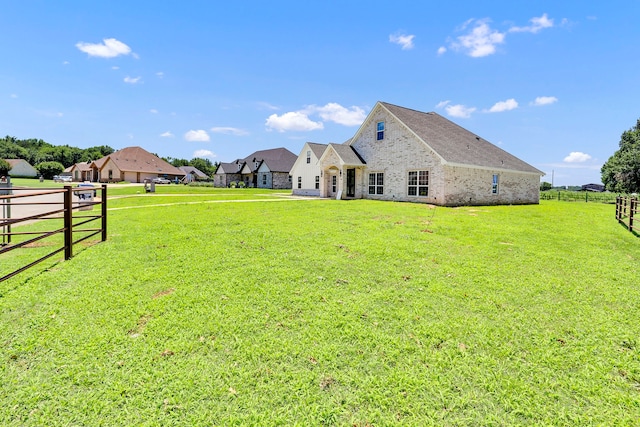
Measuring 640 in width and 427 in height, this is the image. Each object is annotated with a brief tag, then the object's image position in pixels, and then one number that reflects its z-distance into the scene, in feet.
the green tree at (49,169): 228.22
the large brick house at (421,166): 70.64
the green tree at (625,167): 115.34
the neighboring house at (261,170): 169.99
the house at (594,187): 307.17
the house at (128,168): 201.46
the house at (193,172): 287.20
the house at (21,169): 264.78
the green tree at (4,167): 214.69
